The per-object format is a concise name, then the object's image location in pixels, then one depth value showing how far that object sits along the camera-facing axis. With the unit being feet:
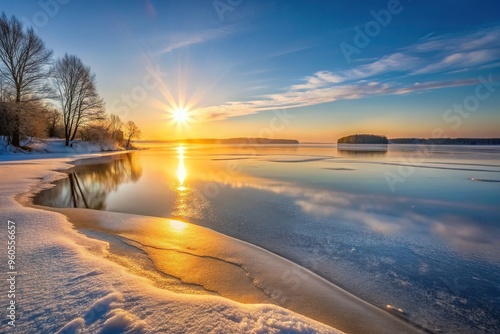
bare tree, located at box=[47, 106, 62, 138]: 148.95
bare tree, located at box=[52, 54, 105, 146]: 118.52
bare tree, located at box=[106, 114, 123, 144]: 220.92
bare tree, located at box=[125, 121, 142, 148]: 248.67
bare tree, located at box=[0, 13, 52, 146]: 83.83
